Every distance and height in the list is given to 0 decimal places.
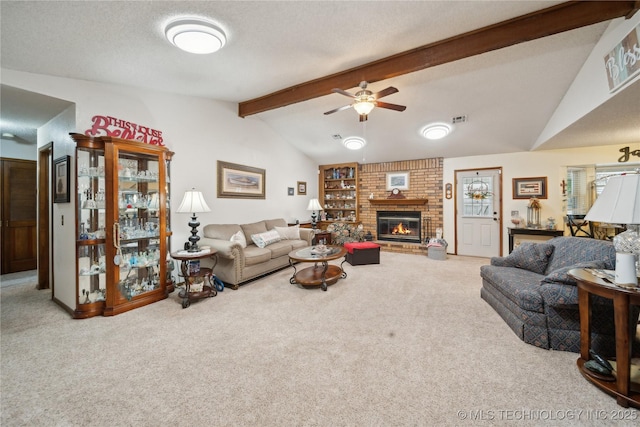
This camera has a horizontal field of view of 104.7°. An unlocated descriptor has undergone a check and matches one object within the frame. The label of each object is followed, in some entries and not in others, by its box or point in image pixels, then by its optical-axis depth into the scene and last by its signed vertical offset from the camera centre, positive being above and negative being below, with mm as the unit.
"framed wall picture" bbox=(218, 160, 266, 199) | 4555 +653
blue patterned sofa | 1967 -782
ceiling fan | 3026 +1430
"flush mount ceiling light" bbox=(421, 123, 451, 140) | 4750 +1604
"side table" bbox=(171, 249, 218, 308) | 3104 -817
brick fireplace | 6211 +424
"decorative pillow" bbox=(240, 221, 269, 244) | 4633 -291
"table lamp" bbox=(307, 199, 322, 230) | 6414 +209
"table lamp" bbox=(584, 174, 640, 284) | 1490 +11
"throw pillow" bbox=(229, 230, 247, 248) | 4132 -412
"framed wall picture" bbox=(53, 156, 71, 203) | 2902 +437
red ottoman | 4961 -836
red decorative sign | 3018 +1120
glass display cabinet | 2824 -127
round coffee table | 3559 -955
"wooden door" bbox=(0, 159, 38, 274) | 4418 +18
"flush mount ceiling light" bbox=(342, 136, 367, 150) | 5570 +1607
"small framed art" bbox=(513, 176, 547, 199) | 5215 +502
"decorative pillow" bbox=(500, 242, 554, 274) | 2719 -531
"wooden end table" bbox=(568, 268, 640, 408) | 1475 -802
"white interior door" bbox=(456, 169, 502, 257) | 5652 -18
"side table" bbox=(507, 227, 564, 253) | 4914 -448
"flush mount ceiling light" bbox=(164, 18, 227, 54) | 2105 +1597
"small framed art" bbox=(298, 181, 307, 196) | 6742 +704
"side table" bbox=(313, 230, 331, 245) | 6191 -613
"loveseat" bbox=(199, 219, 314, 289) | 3652 -570
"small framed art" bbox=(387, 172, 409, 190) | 6598 +864
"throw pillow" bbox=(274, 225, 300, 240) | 5121 -406
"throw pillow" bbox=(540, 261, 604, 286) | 1995 -526
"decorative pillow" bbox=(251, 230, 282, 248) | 4391 -454
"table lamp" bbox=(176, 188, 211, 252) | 3379 +113
